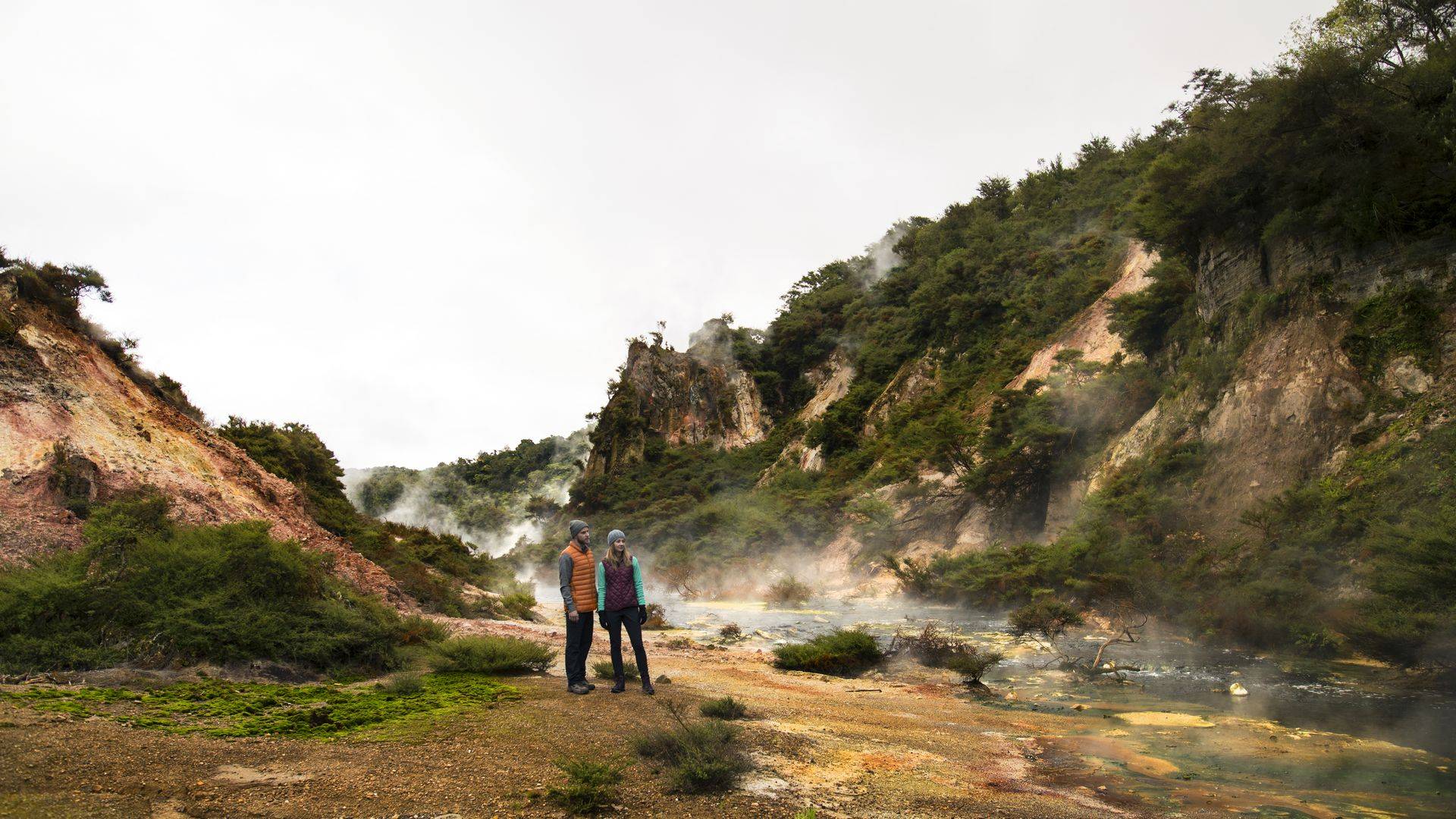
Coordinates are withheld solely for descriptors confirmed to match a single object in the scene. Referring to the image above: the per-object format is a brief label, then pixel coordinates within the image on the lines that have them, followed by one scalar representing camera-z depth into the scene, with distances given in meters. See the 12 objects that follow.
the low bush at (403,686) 7.44
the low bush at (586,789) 4.35
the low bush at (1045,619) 13.84
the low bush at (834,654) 12.10
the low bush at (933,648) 12.37
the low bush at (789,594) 27.41
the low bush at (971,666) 10.77
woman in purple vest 8.05
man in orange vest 8.03
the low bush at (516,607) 18.80
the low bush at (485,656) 8.91
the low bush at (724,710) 7.18
